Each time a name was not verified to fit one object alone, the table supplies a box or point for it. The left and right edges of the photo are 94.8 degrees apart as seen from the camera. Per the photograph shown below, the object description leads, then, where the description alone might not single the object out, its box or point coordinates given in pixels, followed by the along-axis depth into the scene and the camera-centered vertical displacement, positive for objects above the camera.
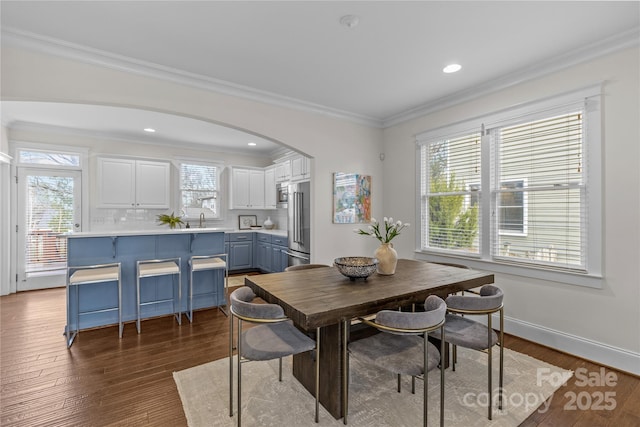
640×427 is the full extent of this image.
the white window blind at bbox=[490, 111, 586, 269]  2.78 +0.21
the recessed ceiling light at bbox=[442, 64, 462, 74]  2.93 +1.45
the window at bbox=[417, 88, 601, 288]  2.71 +0.26
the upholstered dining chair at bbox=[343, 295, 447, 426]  1.63 -0.87
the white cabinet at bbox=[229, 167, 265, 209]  6.62 +0.55
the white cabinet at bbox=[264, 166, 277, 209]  6.70 +0.56
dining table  1.67 -0.53
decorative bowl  2.21 -0.43
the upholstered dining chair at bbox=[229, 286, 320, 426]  1.71 -0.84
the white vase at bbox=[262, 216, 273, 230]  6.89 -0.29
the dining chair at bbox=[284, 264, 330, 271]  2.82 -0.54
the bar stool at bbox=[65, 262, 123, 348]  3.03 -0.69
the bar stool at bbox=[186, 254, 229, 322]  3.72 -0.68
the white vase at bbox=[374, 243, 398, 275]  2.46 -0.41
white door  4.95 -0.14
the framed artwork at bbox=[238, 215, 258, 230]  6.90 -0.22
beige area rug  1.90 -1.34
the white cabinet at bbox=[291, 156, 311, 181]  4.85 +0.75
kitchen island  3.32 -0.83
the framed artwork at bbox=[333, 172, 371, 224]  4.32 +0.21
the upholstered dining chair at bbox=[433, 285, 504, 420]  1.90 -0.83
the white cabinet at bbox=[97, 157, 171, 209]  5.39 +0.55
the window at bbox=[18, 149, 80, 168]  4.94 +0.95
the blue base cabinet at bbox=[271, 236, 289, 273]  5.45 -0.80
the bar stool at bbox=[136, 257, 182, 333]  3.39 -0.69
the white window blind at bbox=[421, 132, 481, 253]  3.60 +0.25
